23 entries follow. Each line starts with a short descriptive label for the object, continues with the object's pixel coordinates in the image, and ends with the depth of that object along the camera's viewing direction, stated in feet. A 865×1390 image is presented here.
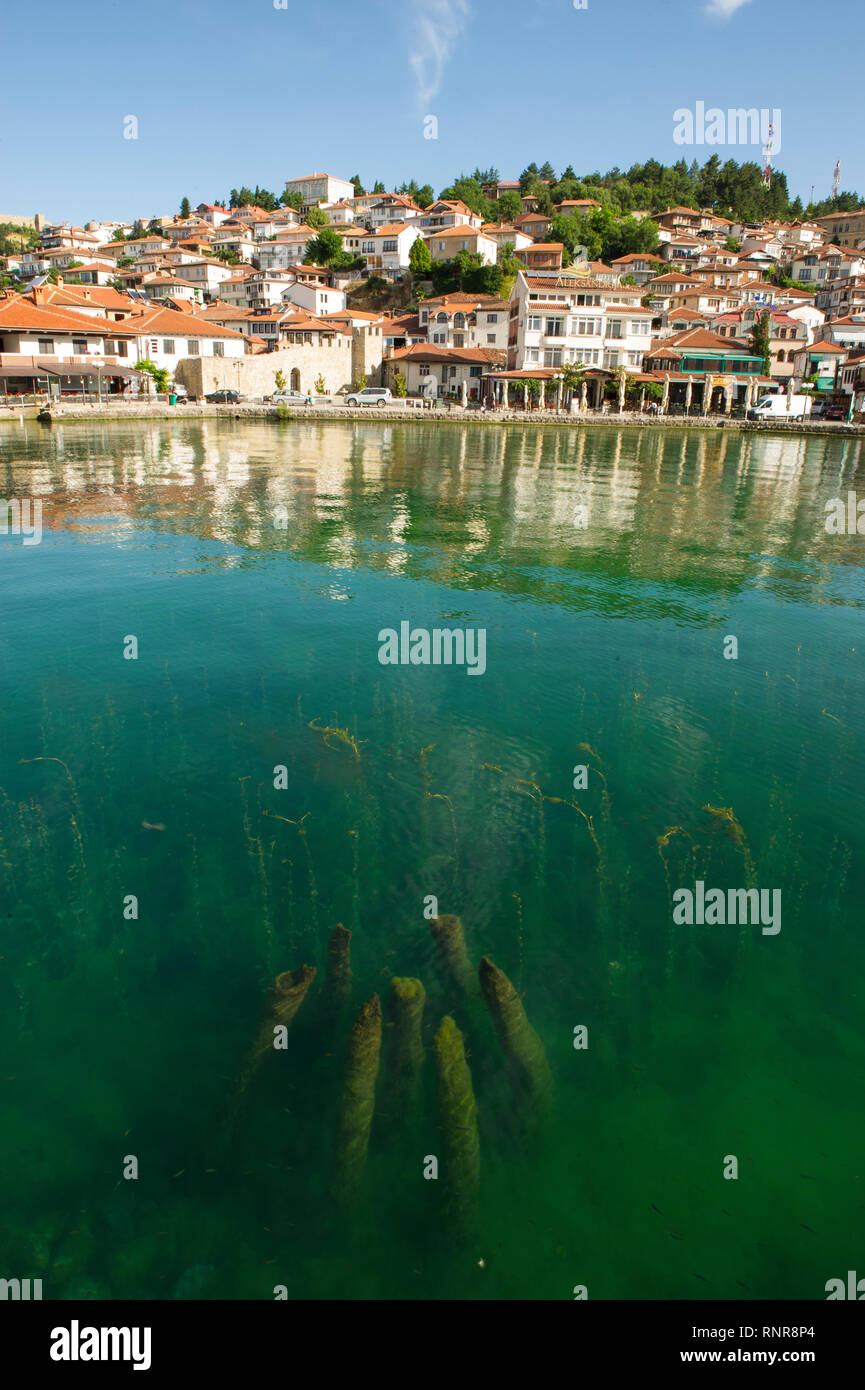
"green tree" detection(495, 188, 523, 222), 419.74
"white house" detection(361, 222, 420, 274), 349.41
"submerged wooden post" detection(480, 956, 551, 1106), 20.92
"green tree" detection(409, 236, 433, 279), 324.19
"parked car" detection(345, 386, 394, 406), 242.78
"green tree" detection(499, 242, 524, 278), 304.91
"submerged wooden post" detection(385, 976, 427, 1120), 20.18
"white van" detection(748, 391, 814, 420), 246.06
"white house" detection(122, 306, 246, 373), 230.27
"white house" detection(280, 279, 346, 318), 303.89
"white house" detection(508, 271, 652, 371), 245.65
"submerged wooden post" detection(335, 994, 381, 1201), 18.69
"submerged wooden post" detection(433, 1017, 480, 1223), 18.37
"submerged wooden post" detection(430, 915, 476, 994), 24.04
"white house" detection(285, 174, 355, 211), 526.98
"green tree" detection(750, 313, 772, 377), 255.70
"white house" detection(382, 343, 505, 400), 258.84
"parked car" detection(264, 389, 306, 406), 233.55
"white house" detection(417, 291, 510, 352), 268.82
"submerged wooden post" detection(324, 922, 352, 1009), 23.29
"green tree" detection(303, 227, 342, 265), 359.46
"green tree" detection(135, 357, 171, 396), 221.25
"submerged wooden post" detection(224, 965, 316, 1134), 20.57
